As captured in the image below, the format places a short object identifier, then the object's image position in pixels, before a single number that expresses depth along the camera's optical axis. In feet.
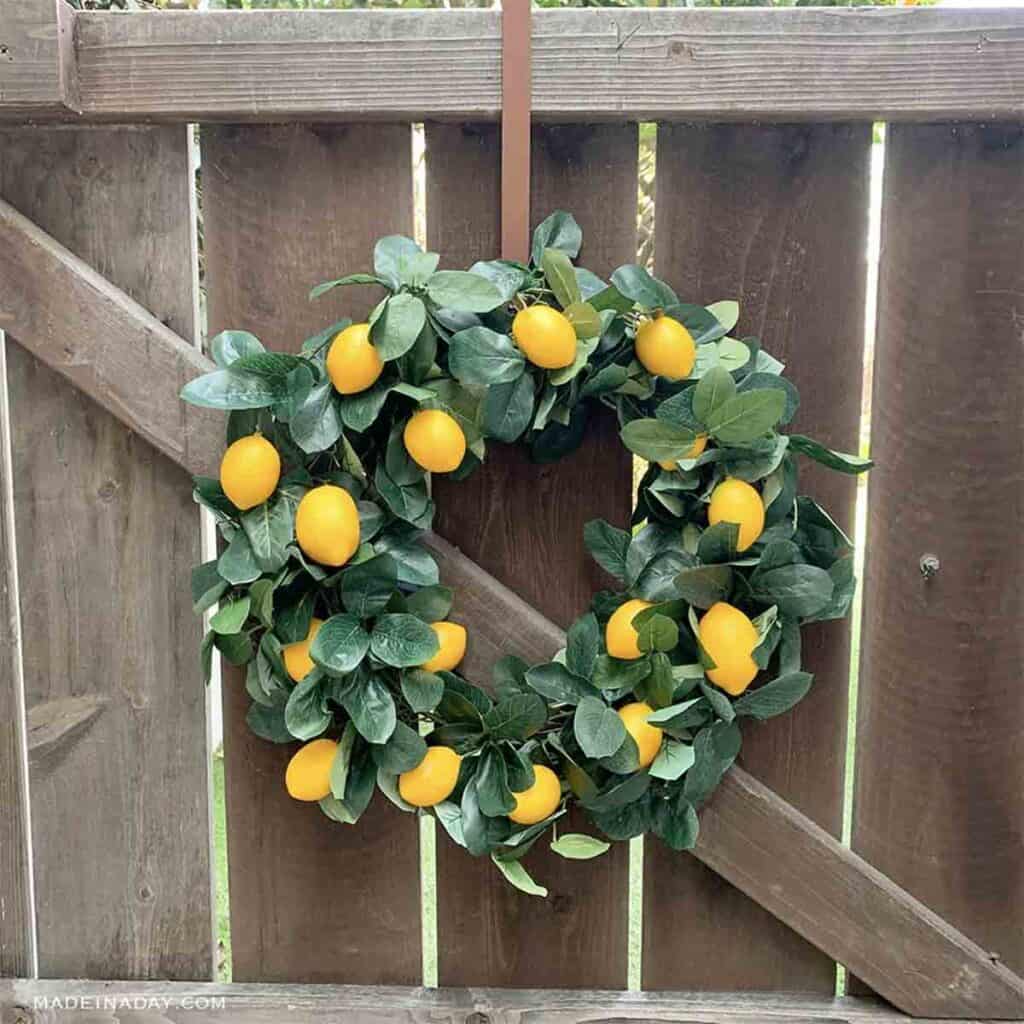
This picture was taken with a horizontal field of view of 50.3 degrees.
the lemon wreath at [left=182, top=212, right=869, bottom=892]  3.19
